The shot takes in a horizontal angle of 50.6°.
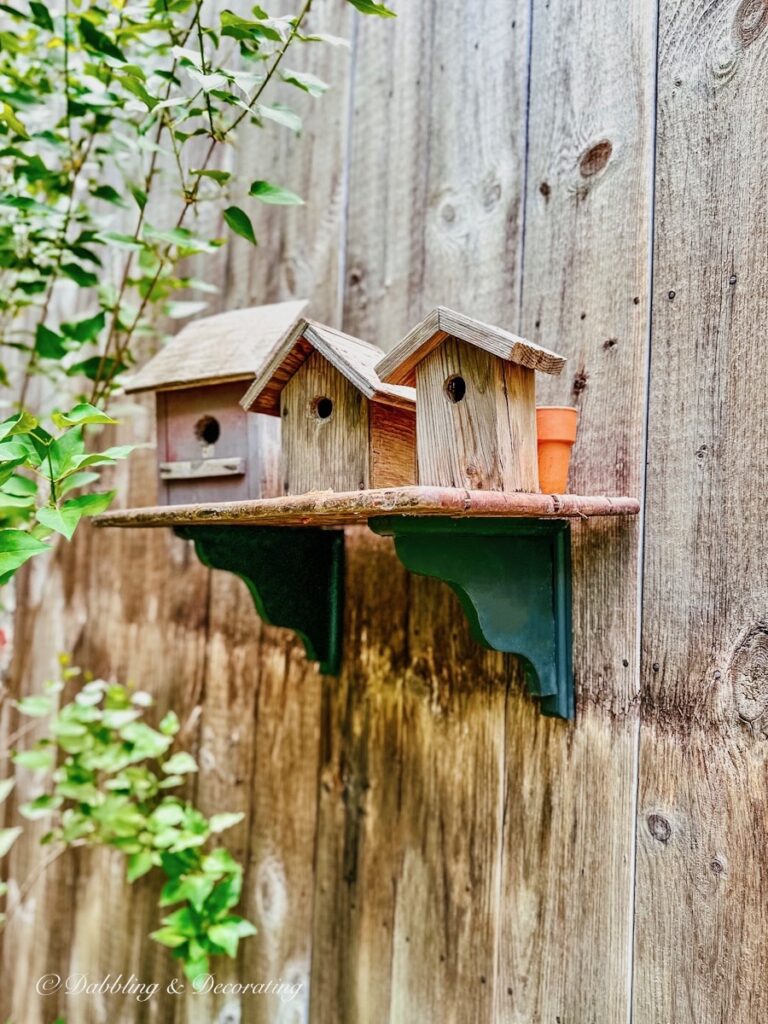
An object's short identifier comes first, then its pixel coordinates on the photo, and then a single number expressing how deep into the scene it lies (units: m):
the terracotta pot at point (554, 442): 0.82
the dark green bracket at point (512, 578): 0.82
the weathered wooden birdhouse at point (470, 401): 0.73
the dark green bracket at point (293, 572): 1.00
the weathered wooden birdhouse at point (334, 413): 0.81
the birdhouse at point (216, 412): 0.96
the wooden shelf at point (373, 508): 0.62
